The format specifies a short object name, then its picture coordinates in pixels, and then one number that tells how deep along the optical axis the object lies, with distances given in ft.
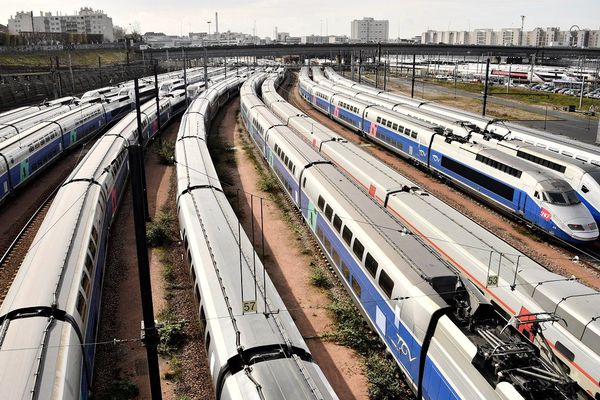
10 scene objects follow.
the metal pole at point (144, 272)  38.19
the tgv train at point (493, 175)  86.22
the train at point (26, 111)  170.30
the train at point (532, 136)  111.75
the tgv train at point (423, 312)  39.60
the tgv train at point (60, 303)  39.45
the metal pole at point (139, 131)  87.50
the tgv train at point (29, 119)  140.30
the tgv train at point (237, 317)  39.65
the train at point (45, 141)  109.91
